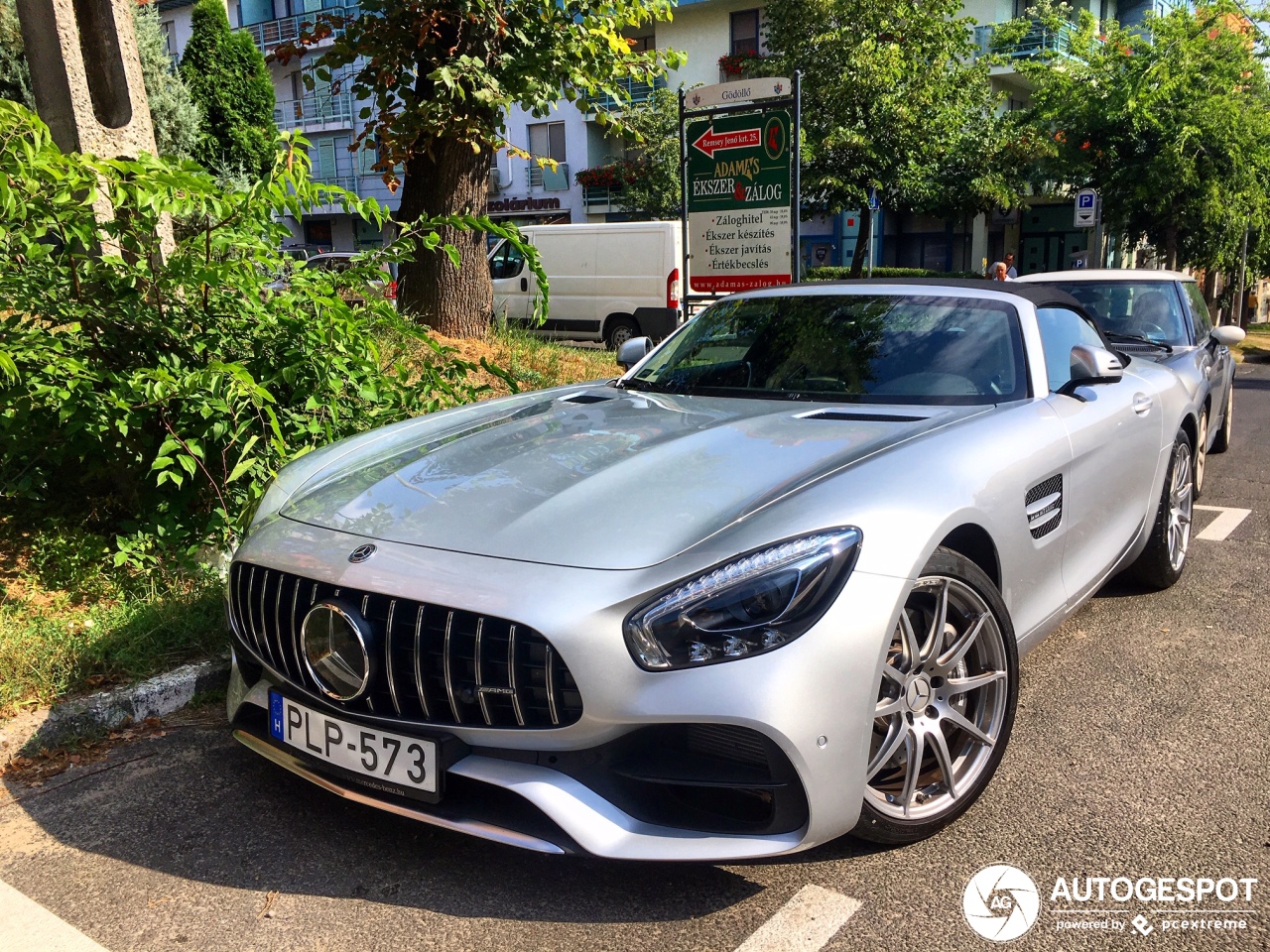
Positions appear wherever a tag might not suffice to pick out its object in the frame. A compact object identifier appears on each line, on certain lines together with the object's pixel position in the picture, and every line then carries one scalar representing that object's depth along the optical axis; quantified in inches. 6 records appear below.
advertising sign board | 342.0
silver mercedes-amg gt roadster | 88.7
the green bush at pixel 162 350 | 155.6
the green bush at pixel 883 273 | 1090.7
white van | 617.9
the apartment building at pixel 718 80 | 1216.8
